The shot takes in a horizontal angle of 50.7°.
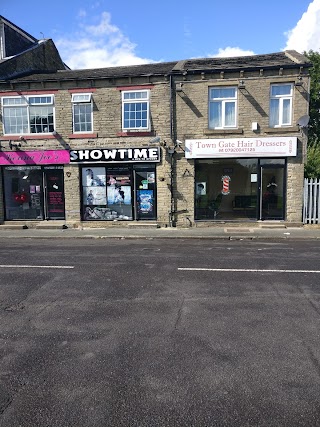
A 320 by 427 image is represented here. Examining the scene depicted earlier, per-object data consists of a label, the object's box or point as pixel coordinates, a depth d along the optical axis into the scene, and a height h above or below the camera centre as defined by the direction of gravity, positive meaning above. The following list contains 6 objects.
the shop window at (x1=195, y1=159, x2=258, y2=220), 15.47 +0.12
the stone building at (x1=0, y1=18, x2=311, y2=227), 14.80 +2.20
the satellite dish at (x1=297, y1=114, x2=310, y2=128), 14.33 +2.95
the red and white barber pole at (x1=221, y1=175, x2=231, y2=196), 15.70 +0.36
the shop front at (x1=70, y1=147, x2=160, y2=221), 15.66 +0.48
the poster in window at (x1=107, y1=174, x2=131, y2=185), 16.02 +0.64
